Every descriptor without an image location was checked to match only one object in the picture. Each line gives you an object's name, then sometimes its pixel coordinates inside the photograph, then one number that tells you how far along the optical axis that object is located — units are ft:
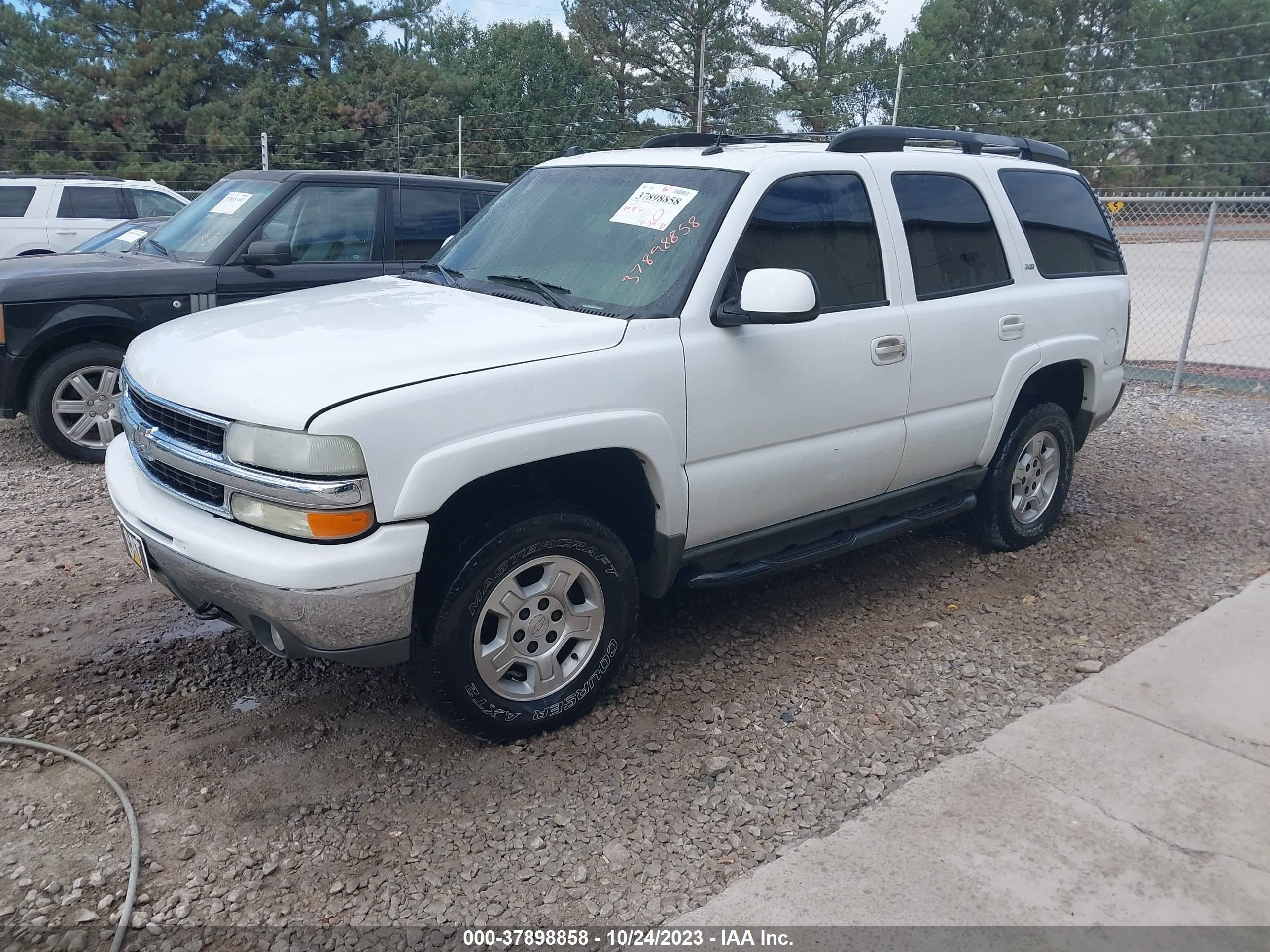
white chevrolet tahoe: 9.51
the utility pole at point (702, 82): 108.88
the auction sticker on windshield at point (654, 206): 12.50
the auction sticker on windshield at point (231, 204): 22.80
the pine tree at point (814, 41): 132.46
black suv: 20.45
